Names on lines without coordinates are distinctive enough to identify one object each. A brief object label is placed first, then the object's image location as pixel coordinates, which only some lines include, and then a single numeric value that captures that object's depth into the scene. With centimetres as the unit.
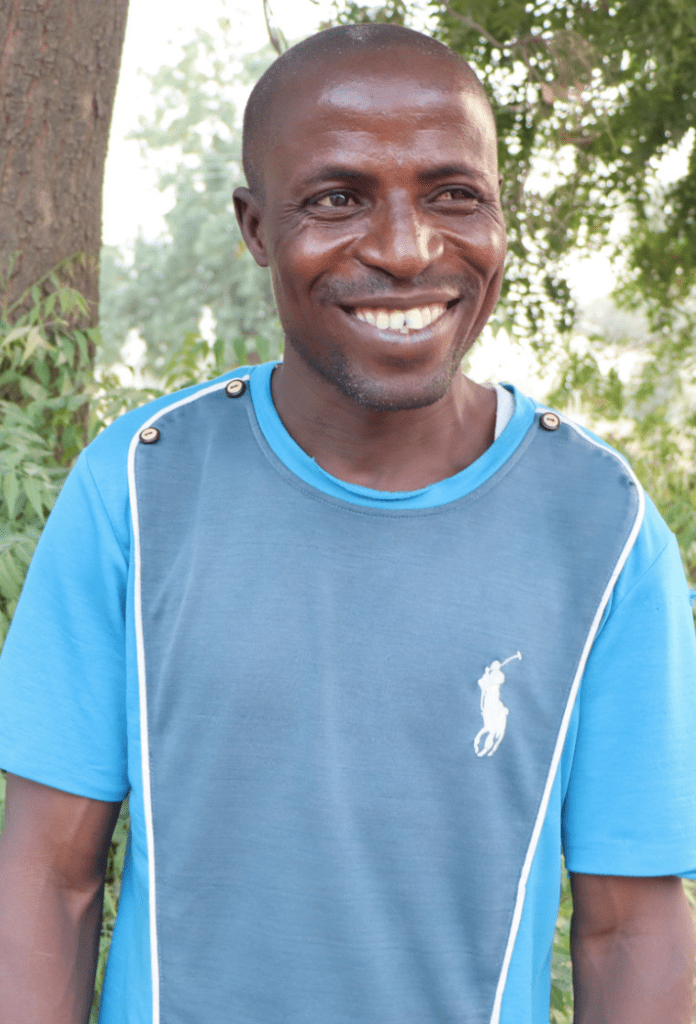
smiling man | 117
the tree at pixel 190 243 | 3006
